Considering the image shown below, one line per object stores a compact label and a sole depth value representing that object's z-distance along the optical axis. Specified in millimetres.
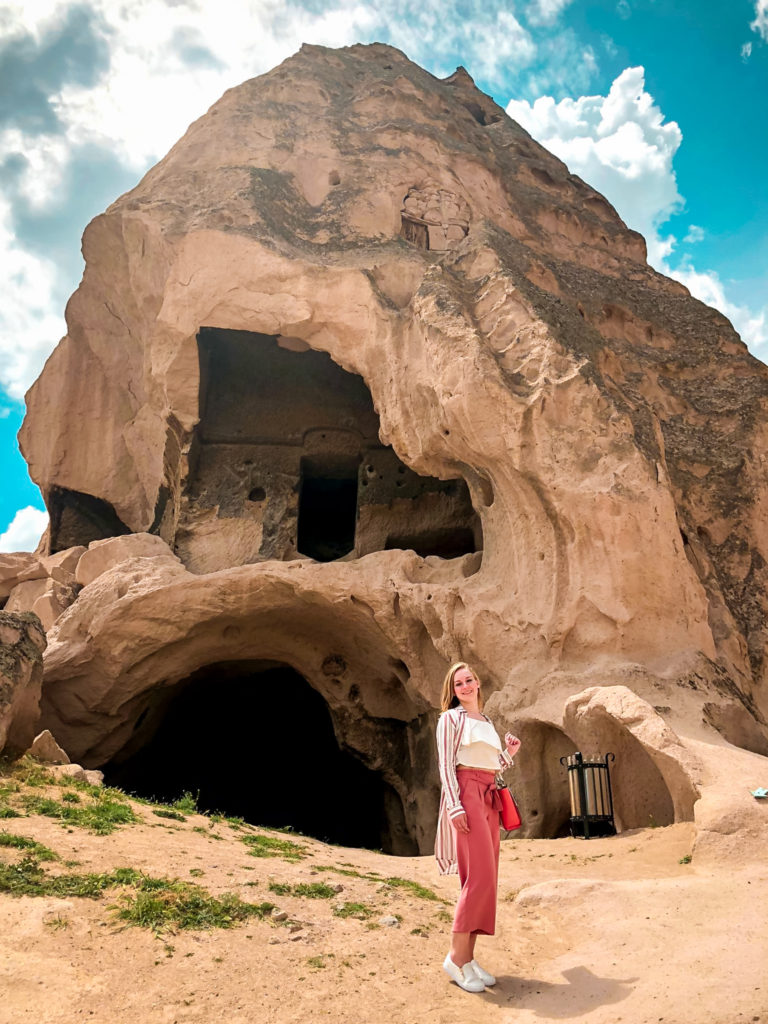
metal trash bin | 6207
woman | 3451
